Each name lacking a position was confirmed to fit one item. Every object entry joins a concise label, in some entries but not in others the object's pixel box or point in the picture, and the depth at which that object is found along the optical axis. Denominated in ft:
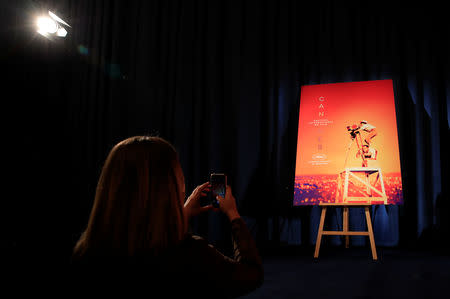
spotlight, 12.92
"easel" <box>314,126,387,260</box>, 9.85
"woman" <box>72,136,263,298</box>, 2.49
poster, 10.50
